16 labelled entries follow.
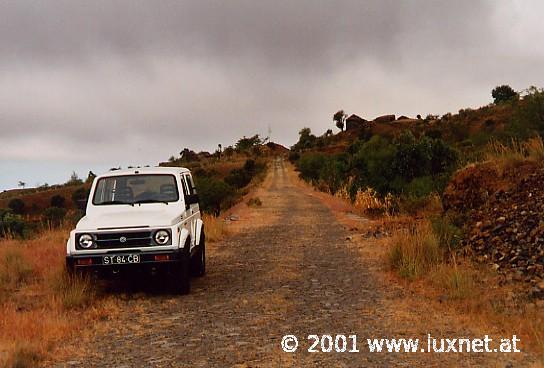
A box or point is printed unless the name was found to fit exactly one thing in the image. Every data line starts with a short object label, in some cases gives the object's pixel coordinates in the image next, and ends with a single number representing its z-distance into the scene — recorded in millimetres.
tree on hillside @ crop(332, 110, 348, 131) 132250
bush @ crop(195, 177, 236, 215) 31484
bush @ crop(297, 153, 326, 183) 58966
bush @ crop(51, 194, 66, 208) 63450
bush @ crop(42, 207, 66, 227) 43538
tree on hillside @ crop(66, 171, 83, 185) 78762
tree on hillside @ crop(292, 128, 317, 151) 128587
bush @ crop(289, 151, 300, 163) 105688
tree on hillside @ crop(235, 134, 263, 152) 125125
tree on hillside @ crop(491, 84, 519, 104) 87612
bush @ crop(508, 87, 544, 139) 15352
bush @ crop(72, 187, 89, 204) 58069
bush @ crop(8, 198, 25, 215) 61119
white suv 8203
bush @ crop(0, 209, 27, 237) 26103
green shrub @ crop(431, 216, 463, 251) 10420
